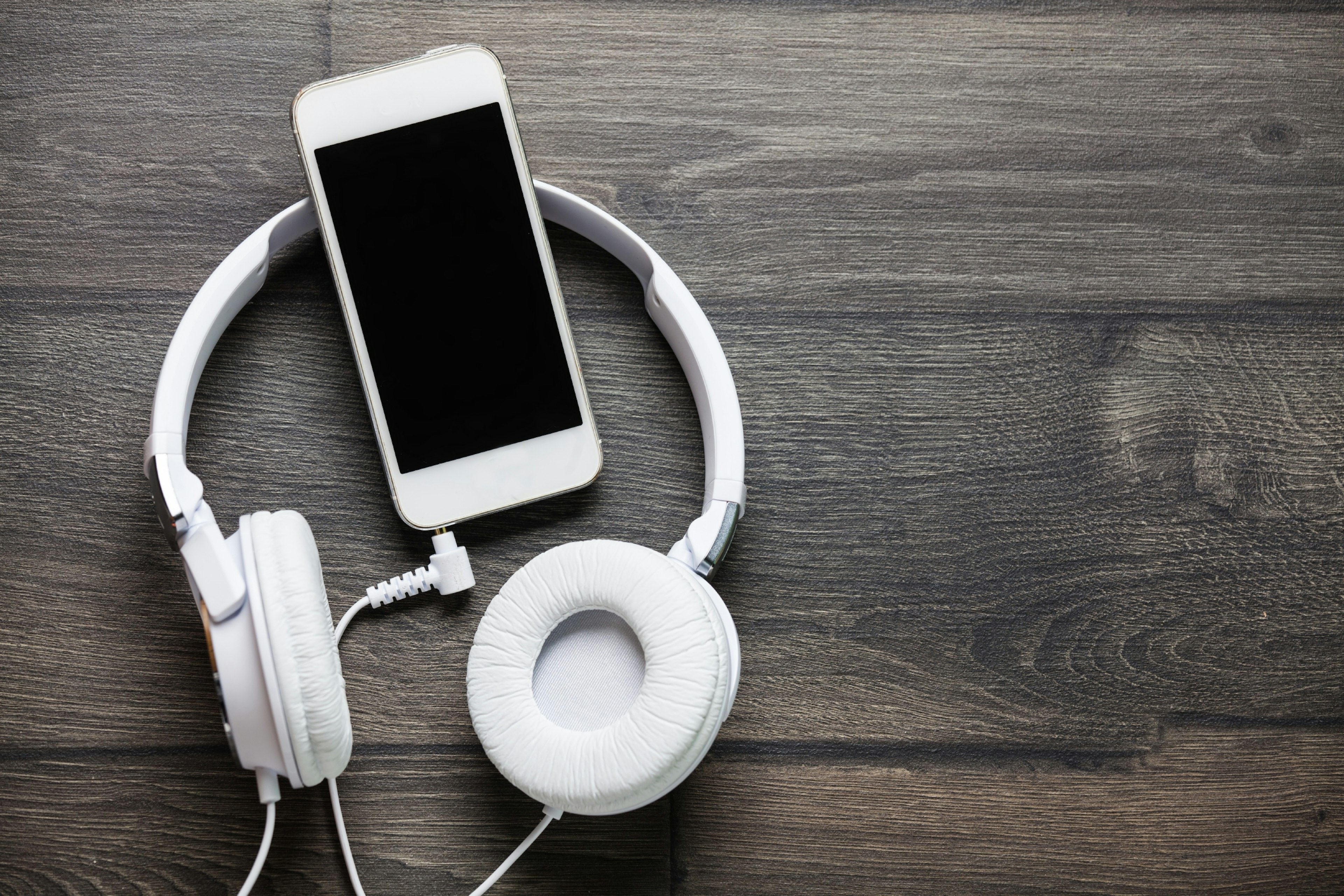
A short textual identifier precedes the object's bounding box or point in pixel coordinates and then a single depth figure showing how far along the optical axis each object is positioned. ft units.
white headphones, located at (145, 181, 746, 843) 3.21
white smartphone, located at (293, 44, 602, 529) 3.34
